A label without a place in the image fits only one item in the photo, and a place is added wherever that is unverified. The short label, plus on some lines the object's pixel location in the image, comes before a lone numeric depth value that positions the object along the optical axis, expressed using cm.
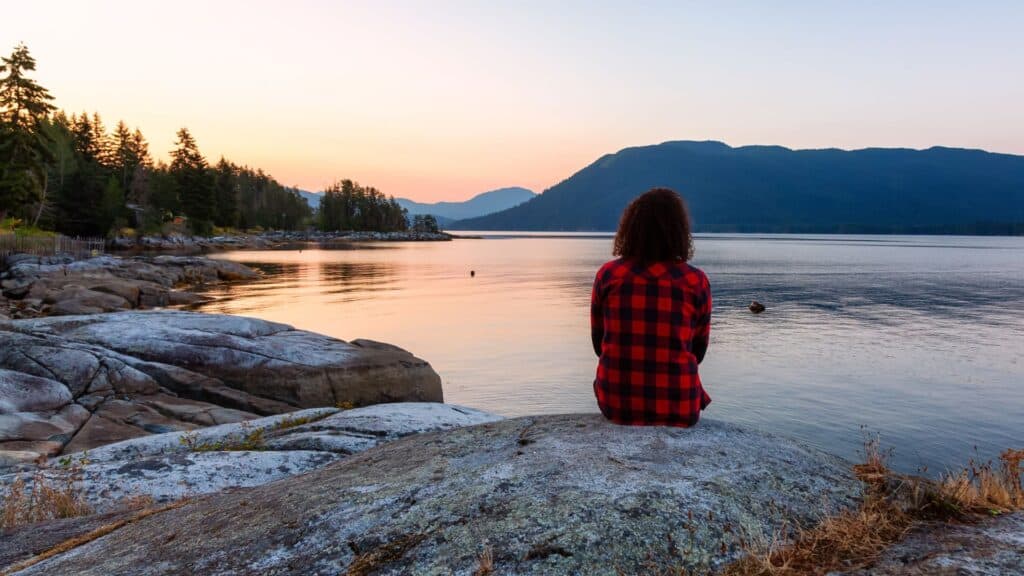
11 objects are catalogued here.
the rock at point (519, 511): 348
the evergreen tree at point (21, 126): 6097
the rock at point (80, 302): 2800
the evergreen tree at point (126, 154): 11081
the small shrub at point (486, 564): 330
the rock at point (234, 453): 646
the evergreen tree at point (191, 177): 11019
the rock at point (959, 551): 326
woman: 488
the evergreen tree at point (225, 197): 13138
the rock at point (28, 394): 1001
